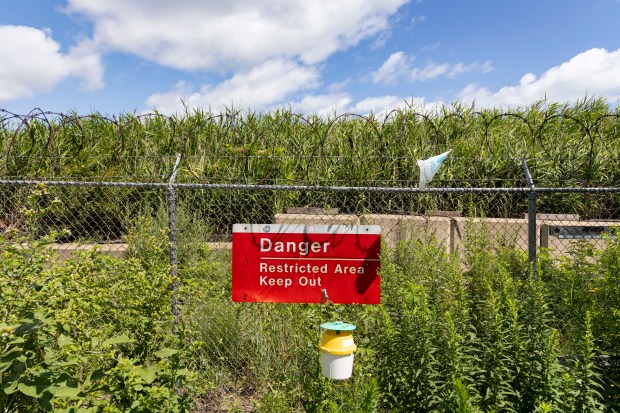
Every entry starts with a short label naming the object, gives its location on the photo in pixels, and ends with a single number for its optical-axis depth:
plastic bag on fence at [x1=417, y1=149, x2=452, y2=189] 3.54
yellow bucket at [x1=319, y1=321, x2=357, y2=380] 2.85
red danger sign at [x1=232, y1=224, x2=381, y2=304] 3.54
